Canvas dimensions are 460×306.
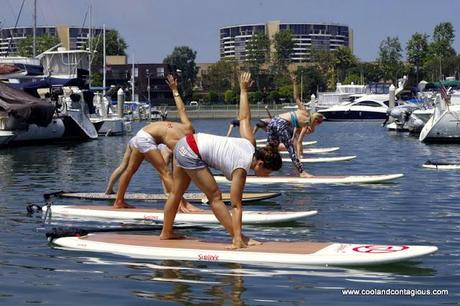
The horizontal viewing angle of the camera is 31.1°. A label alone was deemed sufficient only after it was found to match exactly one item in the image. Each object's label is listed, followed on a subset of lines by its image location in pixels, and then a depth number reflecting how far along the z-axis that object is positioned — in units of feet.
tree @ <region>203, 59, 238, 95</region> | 393.91
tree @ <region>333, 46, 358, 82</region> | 394.93
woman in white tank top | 28.66
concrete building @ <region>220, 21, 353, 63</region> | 615.94
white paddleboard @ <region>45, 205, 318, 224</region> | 39.17
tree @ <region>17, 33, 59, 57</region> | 355.36
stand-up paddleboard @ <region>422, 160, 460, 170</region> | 71.31
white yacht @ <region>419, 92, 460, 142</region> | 114.52
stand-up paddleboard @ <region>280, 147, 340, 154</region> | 94.23
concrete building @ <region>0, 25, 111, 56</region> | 383.90
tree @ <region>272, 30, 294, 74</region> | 394.73
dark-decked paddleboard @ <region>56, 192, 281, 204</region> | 46.54
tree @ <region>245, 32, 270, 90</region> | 391.53
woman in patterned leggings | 56.44
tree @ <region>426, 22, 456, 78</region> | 340.59
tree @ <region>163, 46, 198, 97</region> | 444.39
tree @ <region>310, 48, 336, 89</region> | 396.16
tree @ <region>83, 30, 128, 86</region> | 359.05
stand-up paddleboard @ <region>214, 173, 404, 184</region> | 57.61
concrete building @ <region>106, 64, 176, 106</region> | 398.62
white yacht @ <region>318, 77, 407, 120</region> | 248.11
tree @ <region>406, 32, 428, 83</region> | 354.02
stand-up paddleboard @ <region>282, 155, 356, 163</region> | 79.58
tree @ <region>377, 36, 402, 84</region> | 359.05
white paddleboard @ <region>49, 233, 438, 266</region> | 28.81
